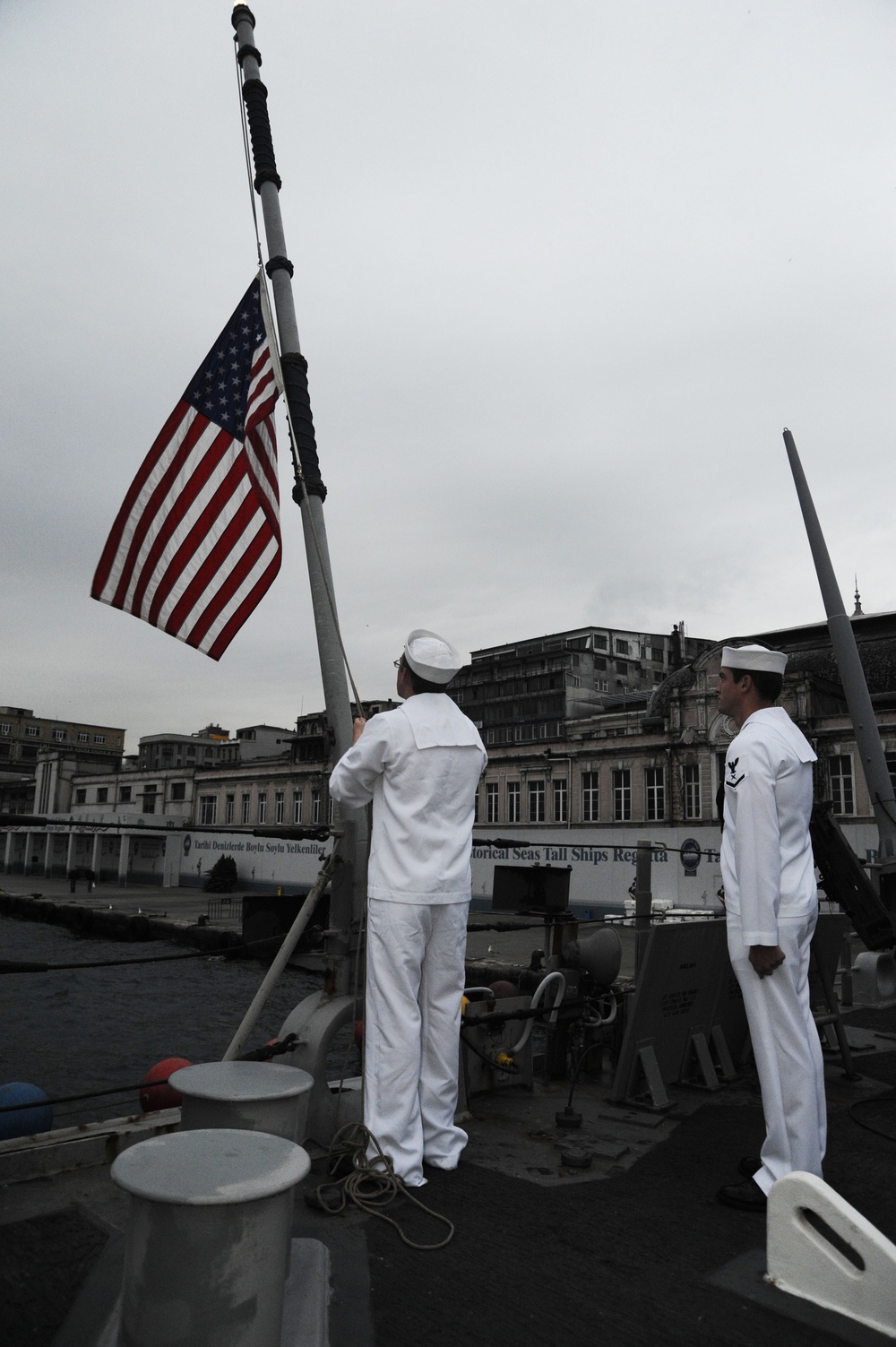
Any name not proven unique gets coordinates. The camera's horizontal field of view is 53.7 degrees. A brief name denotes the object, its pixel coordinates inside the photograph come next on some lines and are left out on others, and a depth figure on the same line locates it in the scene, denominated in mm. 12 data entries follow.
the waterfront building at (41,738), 112875
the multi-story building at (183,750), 94438
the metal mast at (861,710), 7262
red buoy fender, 4816
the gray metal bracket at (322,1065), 3742
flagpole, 4105
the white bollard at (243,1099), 2633
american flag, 5391
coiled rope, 3082
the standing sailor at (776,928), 3211
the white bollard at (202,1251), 1849
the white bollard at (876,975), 6316
